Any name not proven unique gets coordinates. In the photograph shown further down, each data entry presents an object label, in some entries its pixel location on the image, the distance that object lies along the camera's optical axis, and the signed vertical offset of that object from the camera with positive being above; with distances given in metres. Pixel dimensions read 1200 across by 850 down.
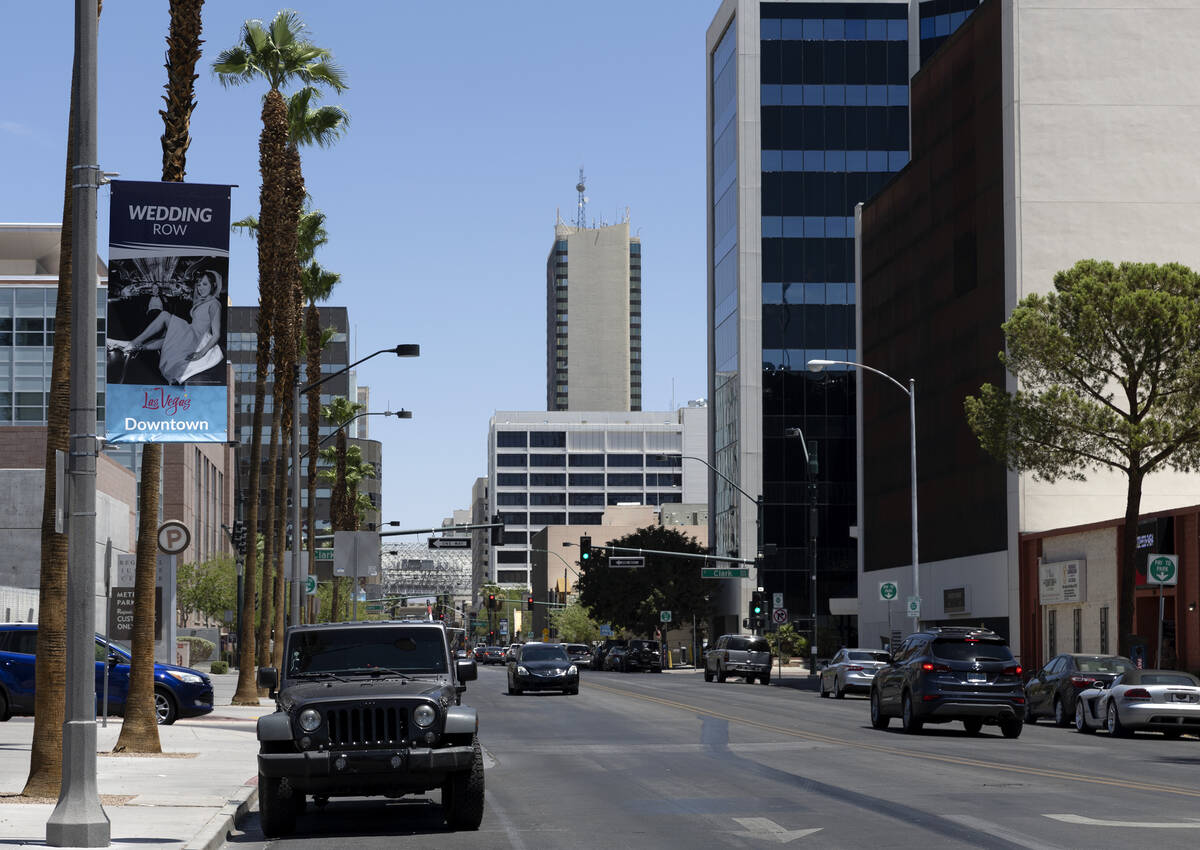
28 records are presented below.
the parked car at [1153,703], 30.64 -2.09
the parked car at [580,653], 96.69 -4.04
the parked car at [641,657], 91.62 -3.98
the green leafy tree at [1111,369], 41.53 +5.43
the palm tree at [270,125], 40.84 +10.82
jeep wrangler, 14.52 -1.43
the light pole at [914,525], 56.12 +2.01
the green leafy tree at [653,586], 109.19 -0.19
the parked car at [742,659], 69.38 -3.08
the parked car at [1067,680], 34.66 -1.92
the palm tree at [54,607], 17.53 -0.32
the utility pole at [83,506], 13.39 +0.59
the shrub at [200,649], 82.88 -3.42
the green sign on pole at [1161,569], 35.94 +0.39
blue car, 30.23 -1.90
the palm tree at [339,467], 79.19 +5.32
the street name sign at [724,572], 80.25 +0.53
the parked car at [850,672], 49.94 -2.57
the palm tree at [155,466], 24.73 +1.63
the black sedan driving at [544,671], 52.22 -2.73
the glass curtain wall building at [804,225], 105.94 +22.22
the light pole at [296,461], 42.62 +3.13
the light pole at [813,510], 63.66 +2.84
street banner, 17.44 +2.67
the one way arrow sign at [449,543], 93.77 +2.21
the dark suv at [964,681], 30.12 -1.69
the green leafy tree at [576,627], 163.00 -4.27
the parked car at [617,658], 92.69 -4.10
